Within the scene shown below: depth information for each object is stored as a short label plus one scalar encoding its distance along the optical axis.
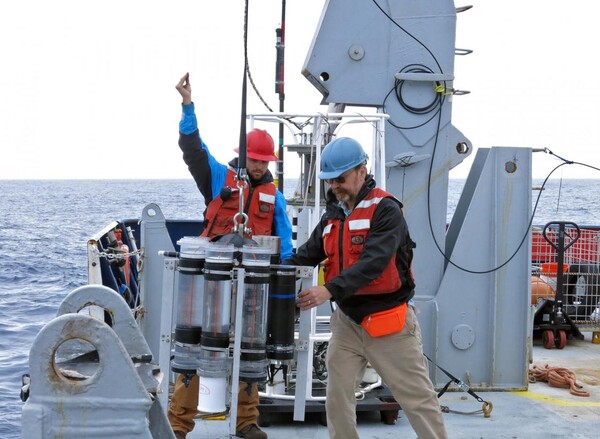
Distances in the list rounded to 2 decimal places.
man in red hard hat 5.17
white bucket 3.91
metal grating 9.20
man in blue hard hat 4.27
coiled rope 6.95
